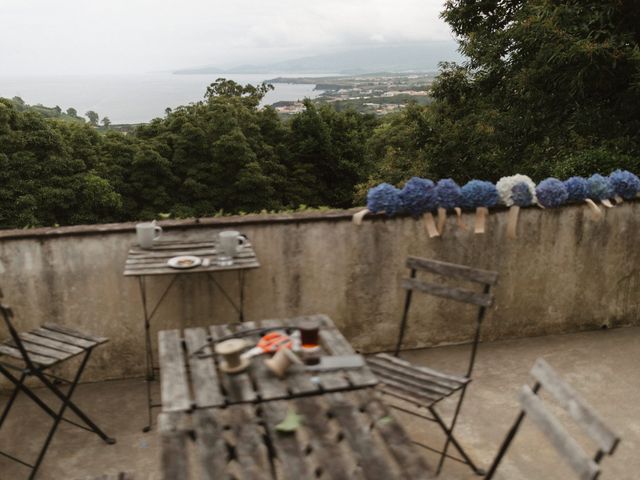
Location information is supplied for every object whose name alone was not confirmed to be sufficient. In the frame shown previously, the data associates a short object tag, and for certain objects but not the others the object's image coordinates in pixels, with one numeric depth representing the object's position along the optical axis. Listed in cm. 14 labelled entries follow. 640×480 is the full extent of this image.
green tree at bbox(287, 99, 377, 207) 3478
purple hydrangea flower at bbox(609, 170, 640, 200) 449
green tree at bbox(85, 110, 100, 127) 6814
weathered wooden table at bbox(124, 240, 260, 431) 327
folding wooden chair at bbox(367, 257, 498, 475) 279
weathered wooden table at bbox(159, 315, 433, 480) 174
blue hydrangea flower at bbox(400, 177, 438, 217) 414
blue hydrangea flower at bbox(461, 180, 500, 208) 423
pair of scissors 243
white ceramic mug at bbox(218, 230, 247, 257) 343
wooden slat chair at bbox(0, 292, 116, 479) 292
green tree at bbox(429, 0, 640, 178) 952
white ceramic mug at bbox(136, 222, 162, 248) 359
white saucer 328
